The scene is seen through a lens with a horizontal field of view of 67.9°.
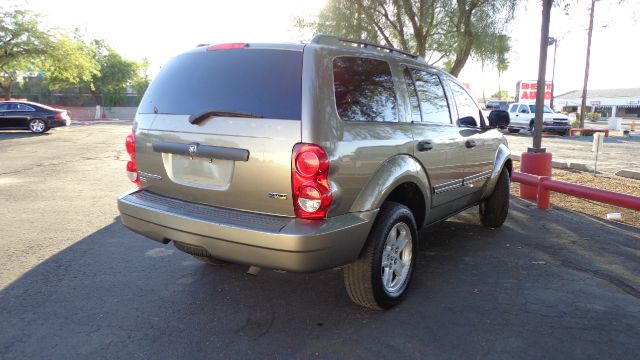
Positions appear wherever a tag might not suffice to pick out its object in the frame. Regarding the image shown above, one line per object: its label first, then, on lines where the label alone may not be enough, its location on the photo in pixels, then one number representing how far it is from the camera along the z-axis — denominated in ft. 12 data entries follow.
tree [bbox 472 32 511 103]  36.35
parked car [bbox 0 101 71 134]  68.95
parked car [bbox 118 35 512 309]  9.34
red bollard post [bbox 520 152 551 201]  25.34
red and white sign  111.96
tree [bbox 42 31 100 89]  104.37
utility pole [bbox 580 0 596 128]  94.22
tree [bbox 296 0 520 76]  36.06
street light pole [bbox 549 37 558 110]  111.12
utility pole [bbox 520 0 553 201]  24.63
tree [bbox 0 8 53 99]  98.22
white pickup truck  85.46
